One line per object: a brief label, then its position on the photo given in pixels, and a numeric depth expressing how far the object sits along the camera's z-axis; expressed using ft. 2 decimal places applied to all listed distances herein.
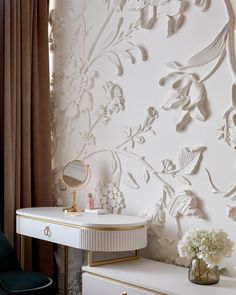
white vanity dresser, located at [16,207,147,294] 8.06
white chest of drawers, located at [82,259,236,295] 6.94
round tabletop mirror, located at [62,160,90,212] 9.79
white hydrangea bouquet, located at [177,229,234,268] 6.92
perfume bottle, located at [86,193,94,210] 9.73
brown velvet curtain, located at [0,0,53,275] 10.61
